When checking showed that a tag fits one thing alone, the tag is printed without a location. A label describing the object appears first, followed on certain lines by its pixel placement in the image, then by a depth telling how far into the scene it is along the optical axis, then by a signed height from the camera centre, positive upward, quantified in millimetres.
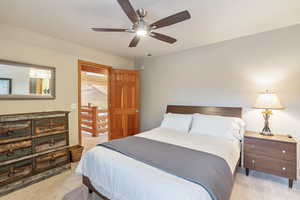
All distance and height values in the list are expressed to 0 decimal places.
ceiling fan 1483 +897
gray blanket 1250 -655
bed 1149 -714
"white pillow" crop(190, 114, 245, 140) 2479 -504
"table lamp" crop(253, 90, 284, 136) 2289 -95
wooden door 3932 -117
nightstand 2135 -883
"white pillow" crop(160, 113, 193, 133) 2908 -489
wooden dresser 2008 -755
